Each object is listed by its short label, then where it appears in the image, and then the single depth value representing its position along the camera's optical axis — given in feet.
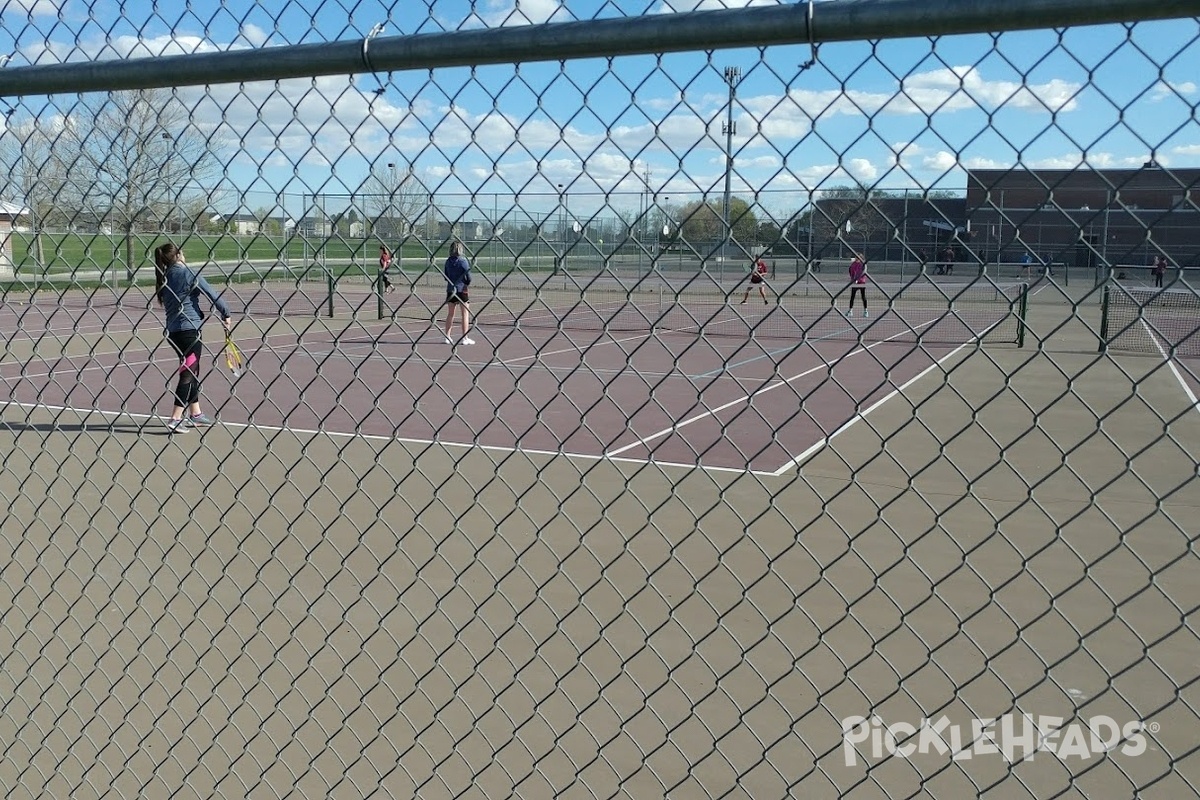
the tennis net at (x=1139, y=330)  65.62
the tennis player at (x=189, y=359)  19.30
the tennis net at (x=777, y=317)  74.95
